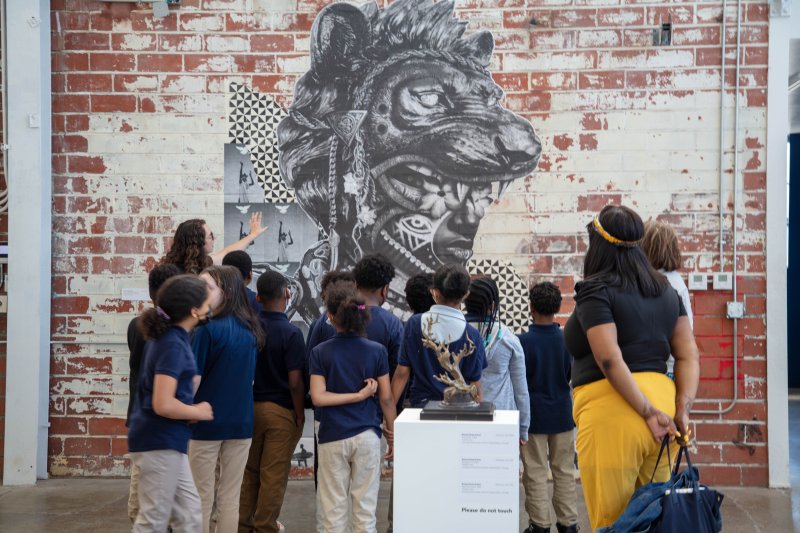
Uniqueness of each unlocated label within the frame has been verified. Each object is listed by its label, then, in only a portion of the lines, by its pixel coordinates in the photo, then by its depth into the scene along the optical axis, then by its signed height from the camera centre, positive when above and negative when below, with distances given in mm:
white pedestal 3854 -900
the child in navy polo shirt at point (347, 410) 4688 -771
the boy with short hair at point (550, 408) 5352 -858
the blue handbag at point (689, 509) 3496 -943
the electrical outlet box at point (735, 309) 6832 -360
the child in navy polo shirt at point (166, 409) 4156 -676
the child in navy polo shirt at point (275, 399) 5188 -787
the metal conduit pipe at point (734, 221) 6844 +288
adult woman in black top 3734 -433
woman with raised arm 5391 +70
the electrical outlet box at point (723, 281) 6852 -155
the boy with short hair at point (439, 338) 4688 -404
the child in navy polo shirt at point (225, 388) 4703 -656
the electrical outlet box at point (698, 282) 6863 -163
